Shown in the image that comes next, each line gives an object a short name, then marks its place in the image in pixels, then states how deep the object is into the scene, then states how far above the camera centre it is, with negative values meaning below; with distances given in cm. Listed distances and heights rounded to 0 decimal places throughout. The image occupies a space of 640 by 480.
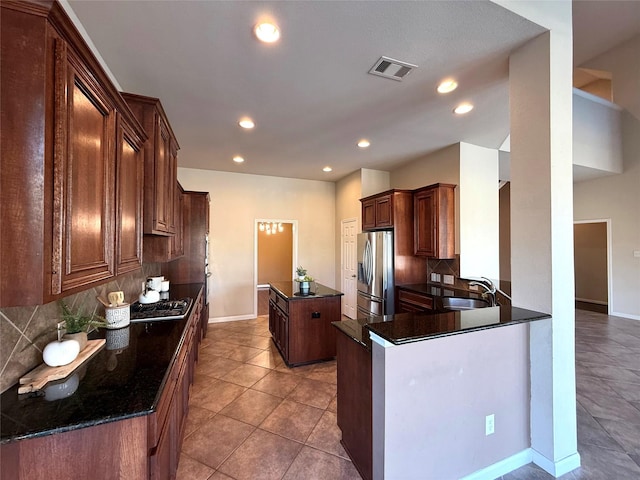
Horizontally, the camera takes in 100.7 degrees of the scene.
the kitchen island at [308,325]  320 -103
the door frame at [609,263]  525 -46
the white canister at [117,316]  182 -51
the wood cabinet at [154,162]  185 +60
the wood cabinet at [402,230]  409 +18
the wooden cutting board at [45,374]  107 -57
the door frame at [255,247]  543 -9
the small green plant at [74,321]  139 -42
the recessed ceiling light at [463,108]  270 +139
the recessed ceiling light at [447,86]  228 +138
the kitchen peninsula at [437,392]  144 -90
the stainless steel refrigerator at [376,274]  410 -51
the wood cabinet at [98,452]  87 -74
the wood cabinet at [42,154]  81 +29
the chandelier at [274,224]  568 +40
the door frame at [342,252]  561 -22
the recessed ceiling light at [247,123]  300 +139
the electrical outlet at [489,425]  167 -117
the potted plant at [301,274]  358 -43
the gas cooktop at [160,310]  211 -58
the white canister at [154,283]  292 -45
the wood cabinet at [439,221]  371 +29
